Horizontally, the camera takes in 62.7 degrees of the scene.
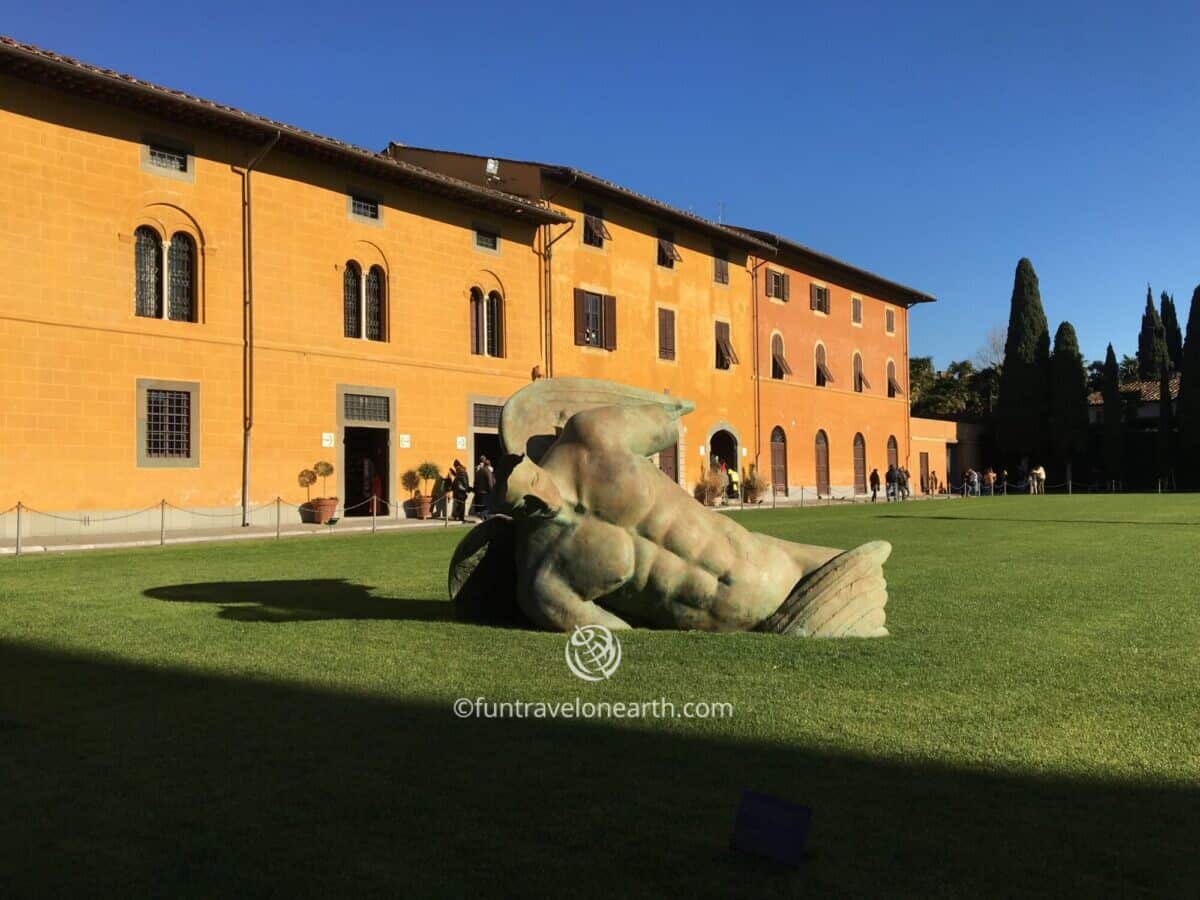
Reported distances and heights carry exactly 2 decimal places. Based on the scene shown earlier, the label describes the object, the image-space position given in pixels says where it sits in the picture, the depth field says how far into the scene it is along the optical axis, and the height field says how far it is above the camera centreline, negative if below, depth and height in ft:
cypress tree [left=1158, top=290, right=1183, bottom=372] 227.81 +34.75
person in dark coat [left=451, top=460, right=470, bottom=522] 77.66 +0.33
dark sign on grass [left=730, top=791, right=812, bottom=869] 8.66 -3.05
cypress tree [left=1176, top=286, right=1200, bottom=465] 150.30 +13.18
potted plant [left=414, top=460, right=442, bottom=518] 80.23 +0.74
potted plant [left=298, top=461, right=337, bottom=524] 72.43 -0.73
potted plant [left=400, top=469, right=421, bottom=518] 80.23 +0.10
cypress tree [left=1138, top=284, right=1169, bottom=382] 209.97 +29.84
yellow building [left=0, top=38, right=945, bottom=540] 60.49 +15.35
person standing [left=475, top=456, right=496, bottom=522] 75.54 +0.91
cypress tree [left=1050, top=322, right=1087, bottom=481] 160.76 +12.68
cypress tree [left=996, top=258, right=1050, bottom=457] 163.22 +18.36
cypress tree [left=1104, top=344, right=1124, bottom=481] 161.07 +7.97
